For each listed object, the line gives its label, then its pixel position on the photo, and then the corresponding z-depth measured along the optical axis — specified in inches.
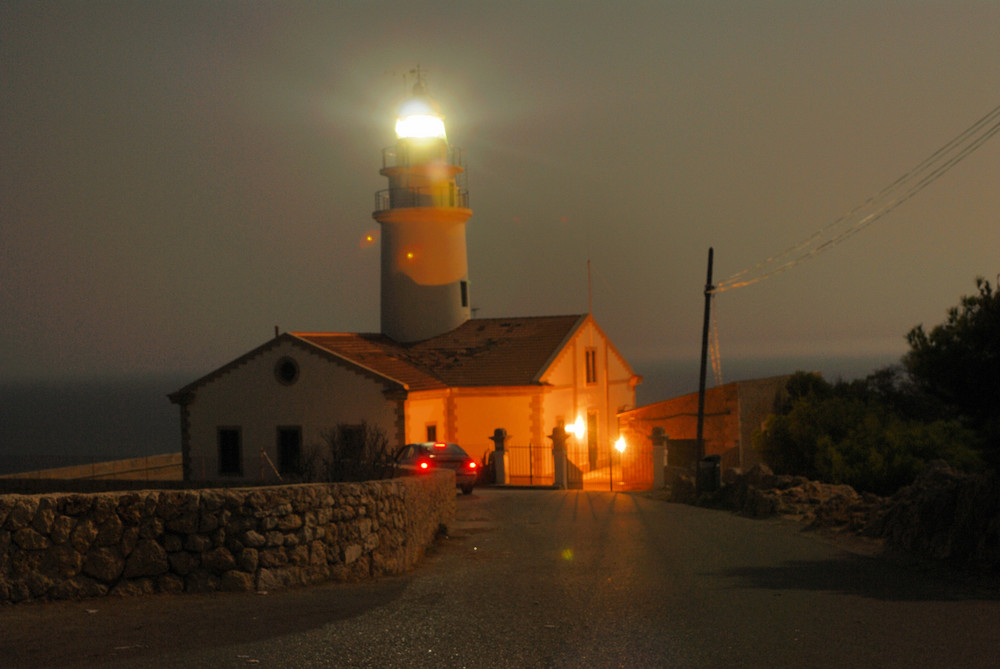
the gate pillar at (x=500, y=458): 1103.6
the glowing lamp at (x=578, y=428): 1447.8
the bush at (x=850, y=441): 886.4
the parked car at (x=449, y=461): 895.7
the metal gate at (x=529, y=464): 1283.2
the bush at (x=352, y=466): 586.5
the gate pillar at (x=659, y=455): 1054.4
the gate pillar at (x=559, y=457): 1081.4
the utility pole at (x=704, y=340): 949.8
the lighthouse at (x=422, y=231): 1469.0
